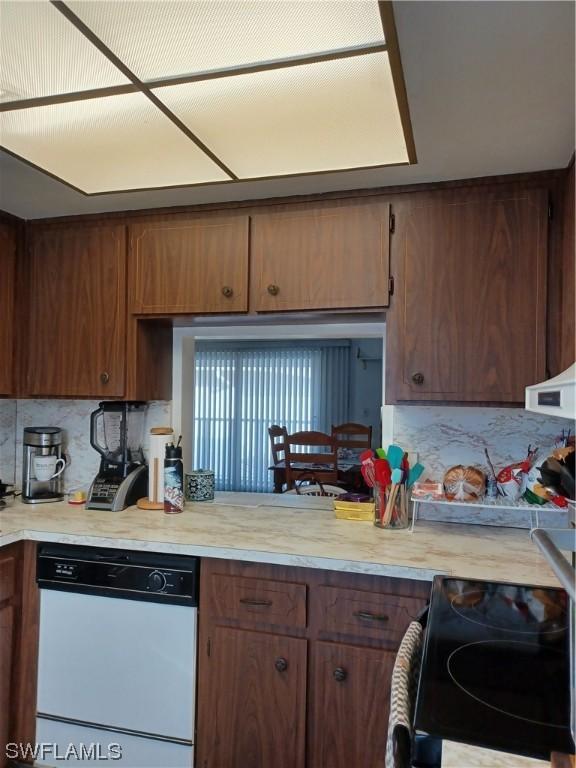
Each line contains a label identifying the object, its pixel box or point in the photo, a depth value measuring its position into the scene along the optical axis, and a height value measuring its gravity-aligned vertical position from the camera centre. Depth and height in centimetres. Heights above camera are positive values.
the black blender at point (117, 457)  228 -31
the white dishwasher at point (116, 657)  174 -92
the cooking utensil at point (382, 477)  197 -32
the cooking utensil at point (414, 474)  198 -31
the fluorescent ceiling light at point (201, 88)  107 +76
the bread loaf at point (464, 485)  190 -33
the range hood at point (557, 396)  65 +0
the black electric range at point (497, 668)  76 -51
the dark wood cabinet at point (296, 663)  158 -86
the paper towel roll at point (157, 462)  228 -32
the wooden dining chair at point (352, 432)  373 -30
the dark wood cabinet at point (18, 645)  188 -94
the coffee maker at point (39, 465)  242 -37
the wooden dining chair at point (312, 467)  352 -55
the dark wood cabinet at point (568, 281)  159 +36
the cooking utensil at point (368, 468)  202 -29
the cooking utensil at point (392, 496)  196 -39
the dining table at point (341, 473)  364 -59
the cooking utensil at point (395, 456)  198 -24
